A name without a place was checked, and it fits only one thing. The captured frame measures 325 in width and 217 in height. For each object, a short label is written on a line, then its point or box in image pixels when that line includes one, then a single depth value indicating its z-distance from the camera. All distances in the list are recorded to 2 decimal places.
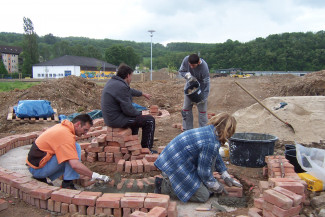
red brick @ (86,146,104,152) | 4.32
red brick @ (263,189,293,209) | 2.38
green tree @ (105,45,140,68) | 79.25
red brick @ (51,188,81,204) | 2.84
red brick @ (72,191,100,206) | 2.78
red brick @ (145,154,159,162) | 4.11
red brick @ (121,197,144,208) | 2.71
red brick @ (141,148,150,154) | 4.39
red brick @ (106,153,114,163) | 4.34
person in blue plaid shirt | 2.87
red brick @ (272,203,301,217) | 2.39
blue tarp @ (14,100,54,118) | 7.91
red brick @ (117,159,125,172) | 3.98
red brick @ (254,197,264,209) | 2.67
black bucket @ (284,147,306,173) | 3.88
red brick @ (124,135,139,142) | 4.23
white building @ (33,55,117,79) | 57.10
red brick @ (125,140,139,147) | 4.25
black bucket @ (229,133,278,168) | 4.09
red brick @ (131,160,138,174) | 3.93
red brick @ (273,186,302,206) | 2.44
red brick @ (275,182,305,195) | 2.71
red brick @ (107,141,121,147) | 4.32
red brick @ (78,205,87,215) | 2.82
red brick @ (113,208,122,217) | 2.77
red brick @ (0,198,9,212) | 2.82
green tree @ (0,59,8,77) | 56.66
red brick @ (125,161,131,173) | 3.93
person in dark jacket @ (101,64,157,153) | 4.07
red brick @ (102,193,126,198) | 2.84
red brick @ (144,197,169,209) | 2.63
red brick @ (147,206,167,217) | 2.36
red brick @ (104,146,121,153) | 4.29
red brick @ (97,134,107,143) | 4.25
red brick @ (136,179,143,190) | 3.42
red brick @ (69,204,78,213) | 2.83
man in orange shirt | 3.03
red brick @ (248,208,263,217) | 2.56
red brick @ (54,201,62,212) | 2.88
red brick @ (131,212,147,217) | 2.32
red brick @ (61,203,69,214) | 2.86
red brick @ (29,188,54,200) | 2.90
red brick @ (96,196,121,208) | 2.74
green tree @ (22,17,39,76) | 61.25
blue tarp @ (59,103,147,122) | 8.23
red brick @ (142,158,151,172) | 3.97
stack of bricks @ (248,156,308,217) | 2.40
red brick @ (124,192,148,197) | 2.80
